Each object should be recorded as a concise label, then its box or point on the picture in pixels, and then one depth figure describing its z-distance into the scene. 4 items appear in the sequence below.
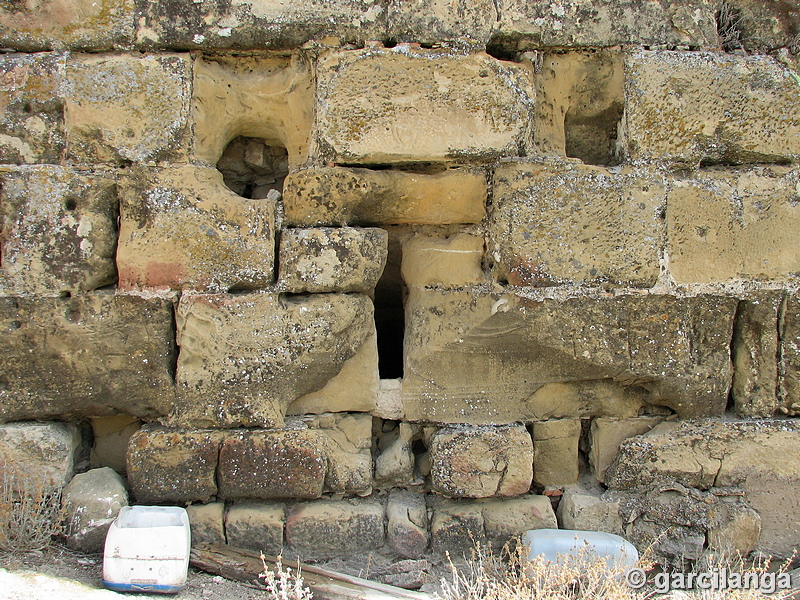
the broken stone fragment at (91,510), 2.43
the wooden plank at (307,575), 2.33
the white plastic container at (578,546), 2.39
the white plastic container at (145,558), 2.22
